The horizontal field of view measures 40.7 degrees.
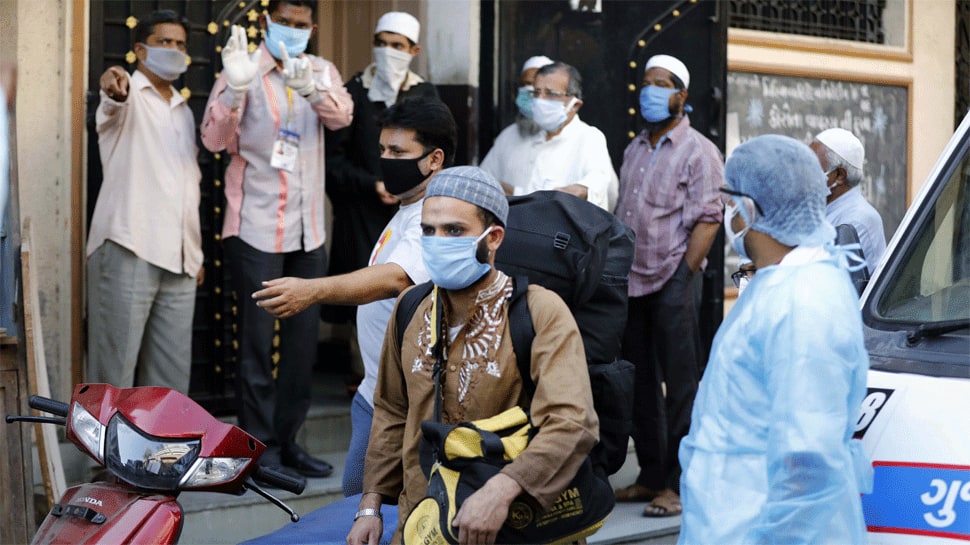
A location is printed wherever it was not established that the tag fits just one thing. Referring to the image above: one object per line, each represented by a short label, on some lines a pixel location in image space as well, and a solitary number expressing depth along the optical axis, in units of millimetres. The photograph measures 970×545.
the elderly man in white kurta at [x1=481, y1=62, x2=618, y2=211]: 6207
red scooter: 3227
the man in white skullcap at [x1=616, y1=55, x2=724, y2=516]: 6227
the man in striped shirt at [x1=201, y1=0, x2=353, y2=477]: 5887
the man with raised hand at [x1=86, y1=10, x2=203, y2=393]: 5754
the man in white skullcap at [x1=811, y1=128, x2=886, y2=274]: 4977
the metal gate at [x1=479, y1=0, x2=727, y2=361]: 6914
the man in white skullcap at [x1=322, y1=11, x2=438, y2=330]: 6395
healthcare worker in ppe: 2621
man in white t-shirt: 4039
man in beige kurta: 3105
